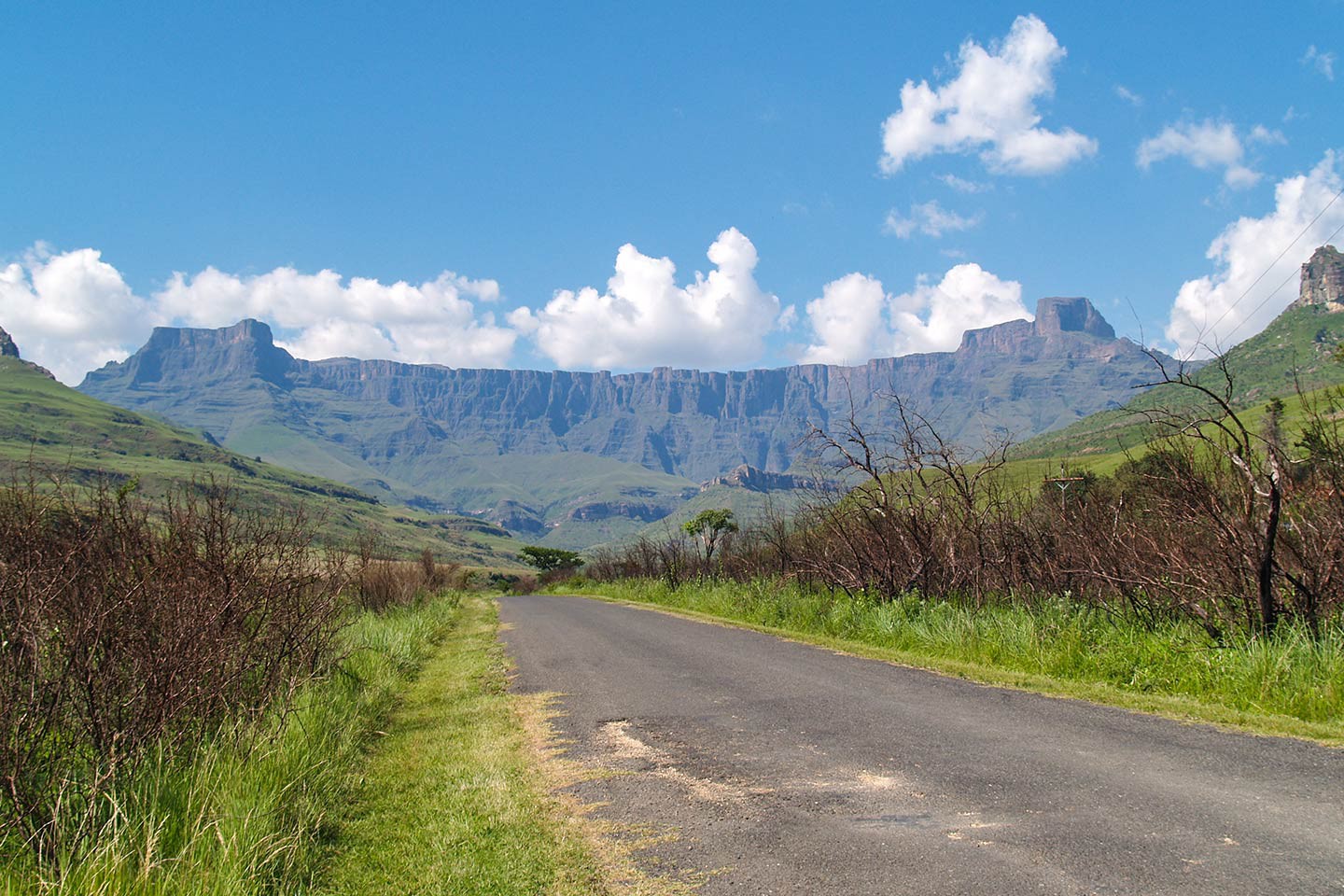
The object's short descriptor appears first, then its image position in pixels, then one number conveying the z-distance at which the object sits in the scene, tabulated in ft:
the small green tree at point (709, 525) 102.27
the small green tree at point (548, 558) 255.91
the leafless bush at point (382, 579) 64.37
